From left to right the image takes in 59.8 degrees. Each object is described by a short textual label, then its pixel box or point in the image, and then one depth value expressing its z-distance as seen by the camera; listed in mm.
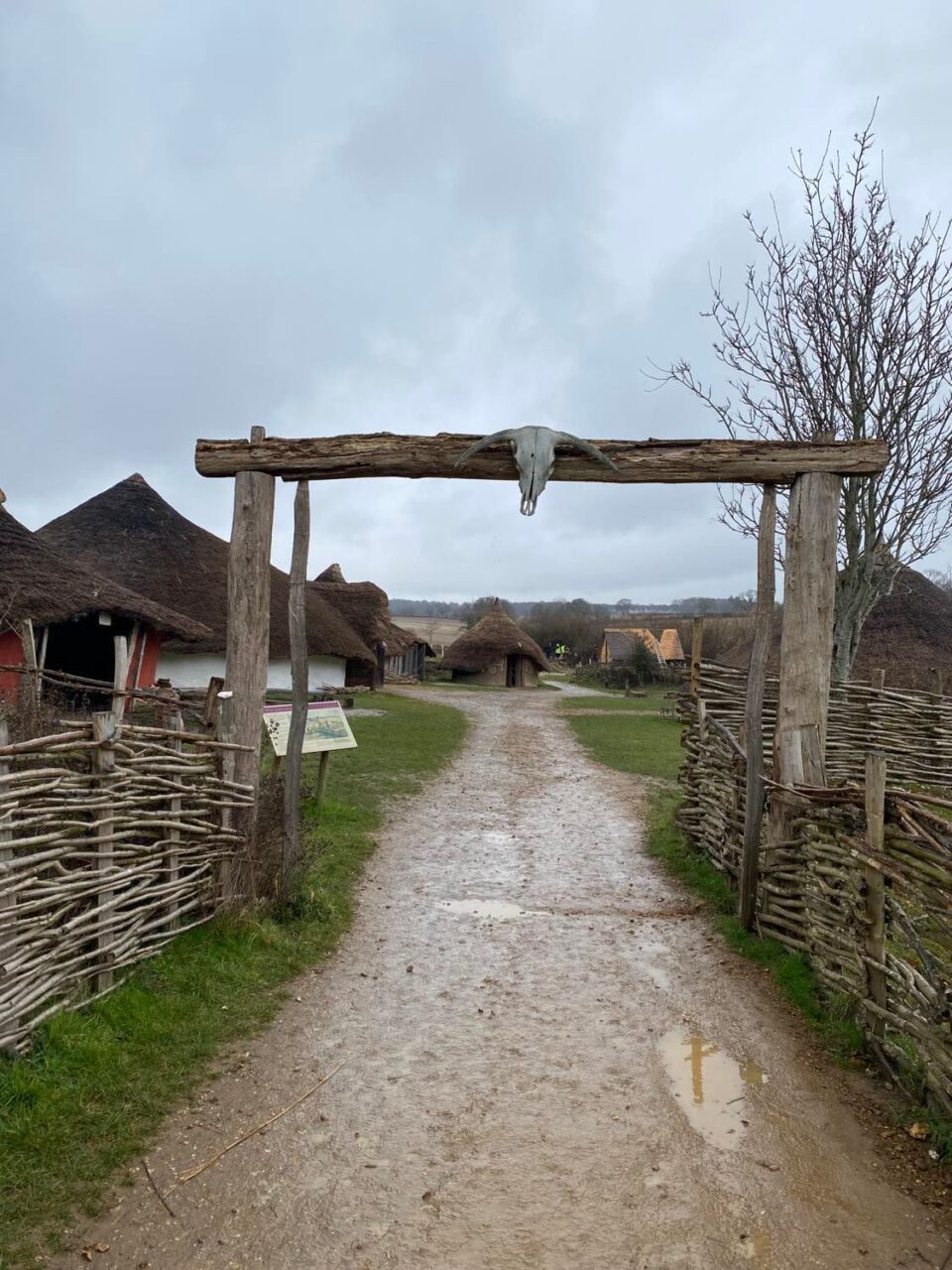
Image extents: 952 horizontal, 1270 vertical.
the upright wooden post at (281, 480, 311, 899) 5449
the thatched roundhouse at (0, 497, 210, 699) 10211
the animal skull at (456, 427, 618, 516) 5309
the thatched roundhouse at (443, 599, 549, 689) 35000
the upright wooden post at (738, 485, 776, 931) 5344
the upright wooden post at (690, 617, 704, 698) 9017
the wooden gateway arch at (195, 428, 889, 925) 5285
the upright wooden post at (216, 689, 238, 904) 5020
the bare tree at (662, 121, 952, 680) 10039
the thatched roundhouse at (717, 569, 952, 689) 17156
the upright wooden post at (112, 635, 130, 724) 6840
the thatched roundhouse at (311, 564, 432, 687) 26062
